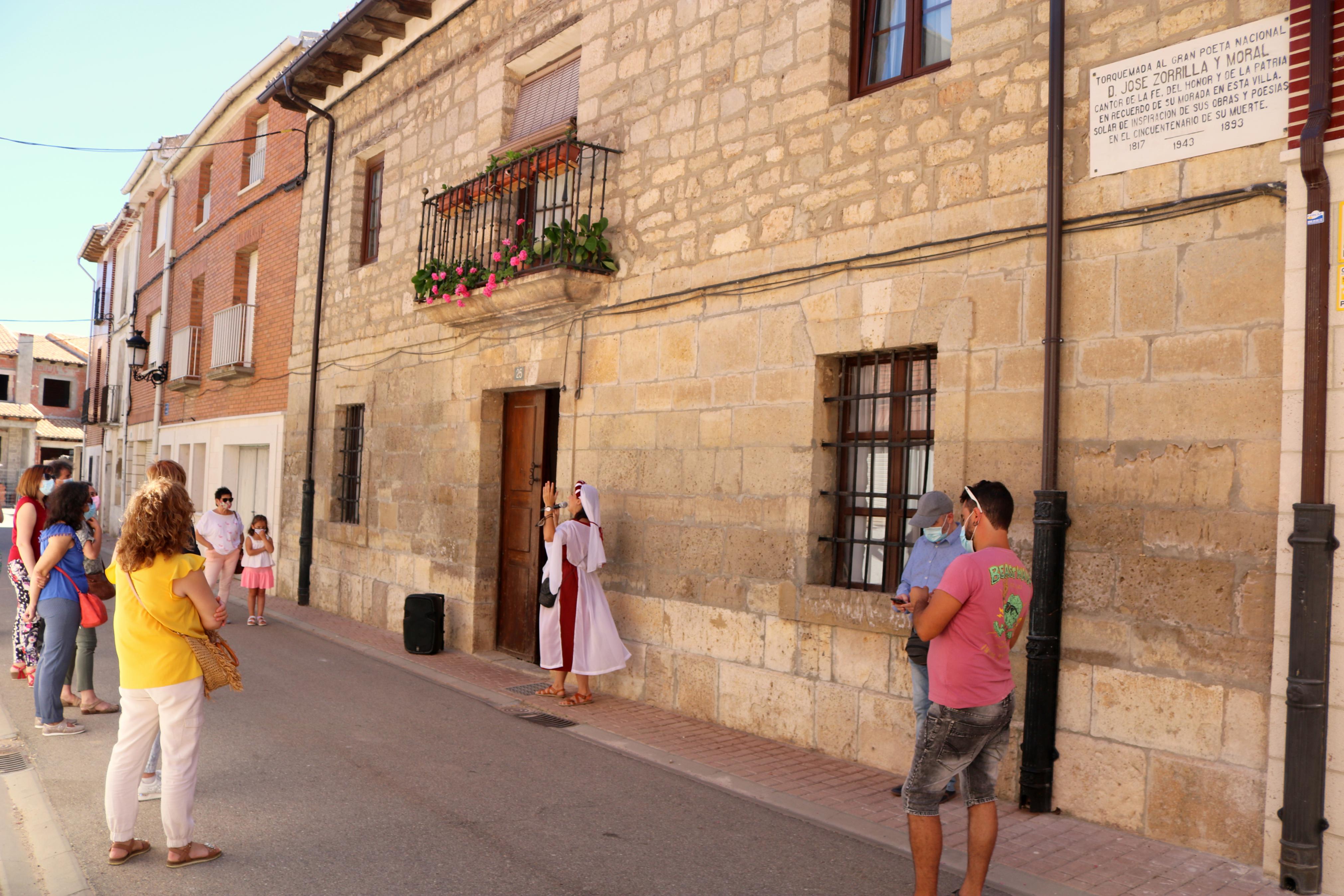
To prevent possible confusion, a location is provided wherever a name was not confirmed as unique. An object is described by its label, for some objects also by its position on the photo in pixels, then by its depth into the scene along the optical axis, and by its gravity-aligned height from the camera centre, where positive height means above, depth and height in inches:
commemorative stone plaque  177.3 +74.8
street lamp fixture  746.2 +76.1
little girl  442.9 -46.7
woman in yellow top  161.5 -34.6
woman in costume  294.0 -38.5
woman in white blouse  412.5 -32.0
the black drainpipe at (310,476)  518.0 -5.9
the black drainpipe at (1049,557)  198.1 -11.2
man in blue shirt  200.7 -12.4
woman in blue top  238.2 -33.3
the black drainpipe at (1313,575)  159.5 -10.0
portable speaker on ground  378.9 -57.1
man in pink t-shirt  146.2 -29.2
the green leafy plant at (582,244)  319.9 +73.8
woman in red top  249.1 -22.3
